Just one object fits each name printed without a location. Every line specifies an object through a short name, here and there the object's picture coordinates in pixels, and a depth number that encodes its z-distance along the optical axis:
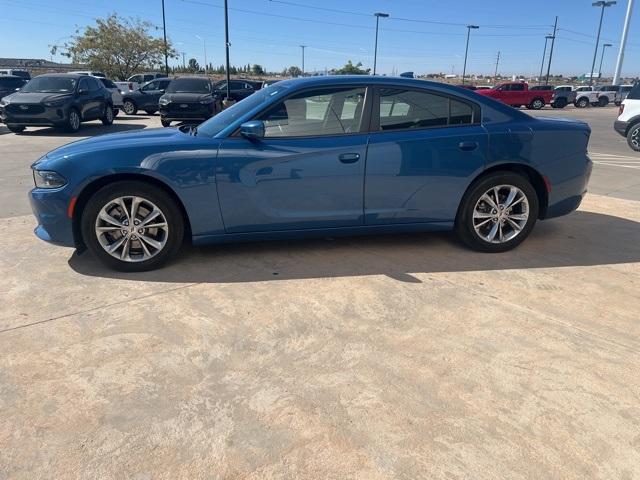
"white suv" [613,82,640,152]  12.36
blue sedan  3.75
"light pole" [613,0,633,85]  39.94
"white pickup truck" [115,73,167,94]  24.51
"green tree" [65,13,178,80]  47.03
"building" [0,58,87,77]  52.72
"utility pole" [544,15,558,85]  56.99
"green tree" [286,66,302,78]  93.19
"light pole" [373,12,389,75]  49.57
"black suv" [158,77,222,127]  15.34
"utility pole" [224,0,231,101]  23.40
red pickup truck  31.66
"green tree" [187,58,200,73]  95.81
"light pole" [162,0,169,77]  42.92
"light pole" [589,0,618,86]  54.34
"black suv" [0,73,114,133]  13.04
